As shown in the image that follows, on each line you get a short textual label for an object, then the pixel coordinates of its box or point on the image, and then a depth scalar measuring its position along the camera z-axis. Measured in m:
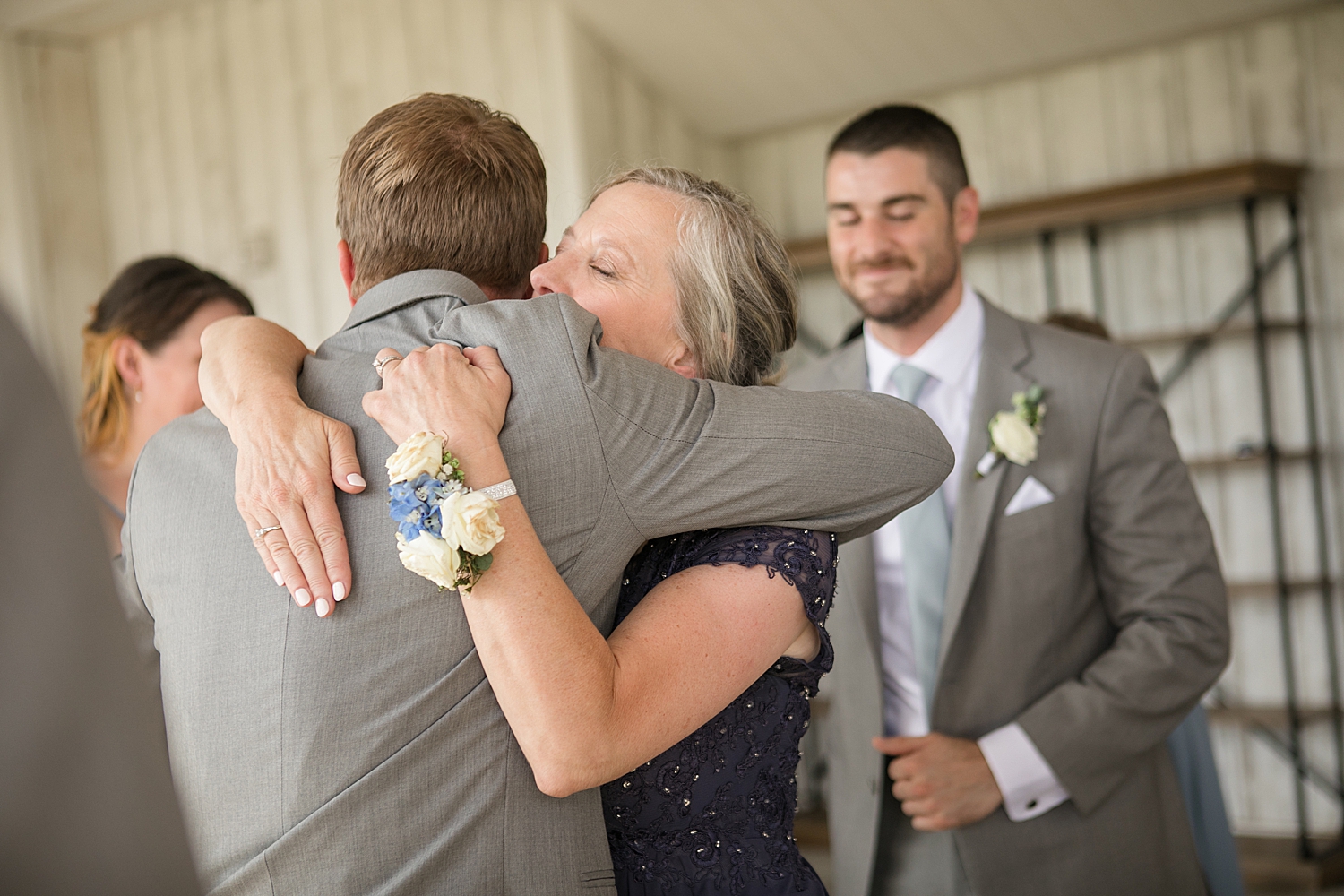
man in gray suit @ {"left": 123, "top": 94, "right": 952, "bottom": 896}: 1.03
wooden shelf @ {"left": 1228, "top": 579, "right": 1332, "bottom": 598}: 4.98
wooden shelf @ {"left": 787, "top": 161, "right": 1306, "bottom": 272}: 4.80
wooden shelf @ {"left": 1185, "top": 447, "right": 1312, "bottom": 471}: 4.95
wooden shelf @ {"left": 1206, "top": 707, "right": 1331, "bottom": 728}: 4.91
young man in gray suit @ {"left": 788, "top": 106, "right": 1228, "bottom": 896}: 2.09
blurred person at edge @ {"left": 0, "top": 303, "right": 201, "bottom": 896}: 0.48
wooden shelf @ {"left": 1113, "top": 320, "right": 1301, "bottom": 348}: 4.92
